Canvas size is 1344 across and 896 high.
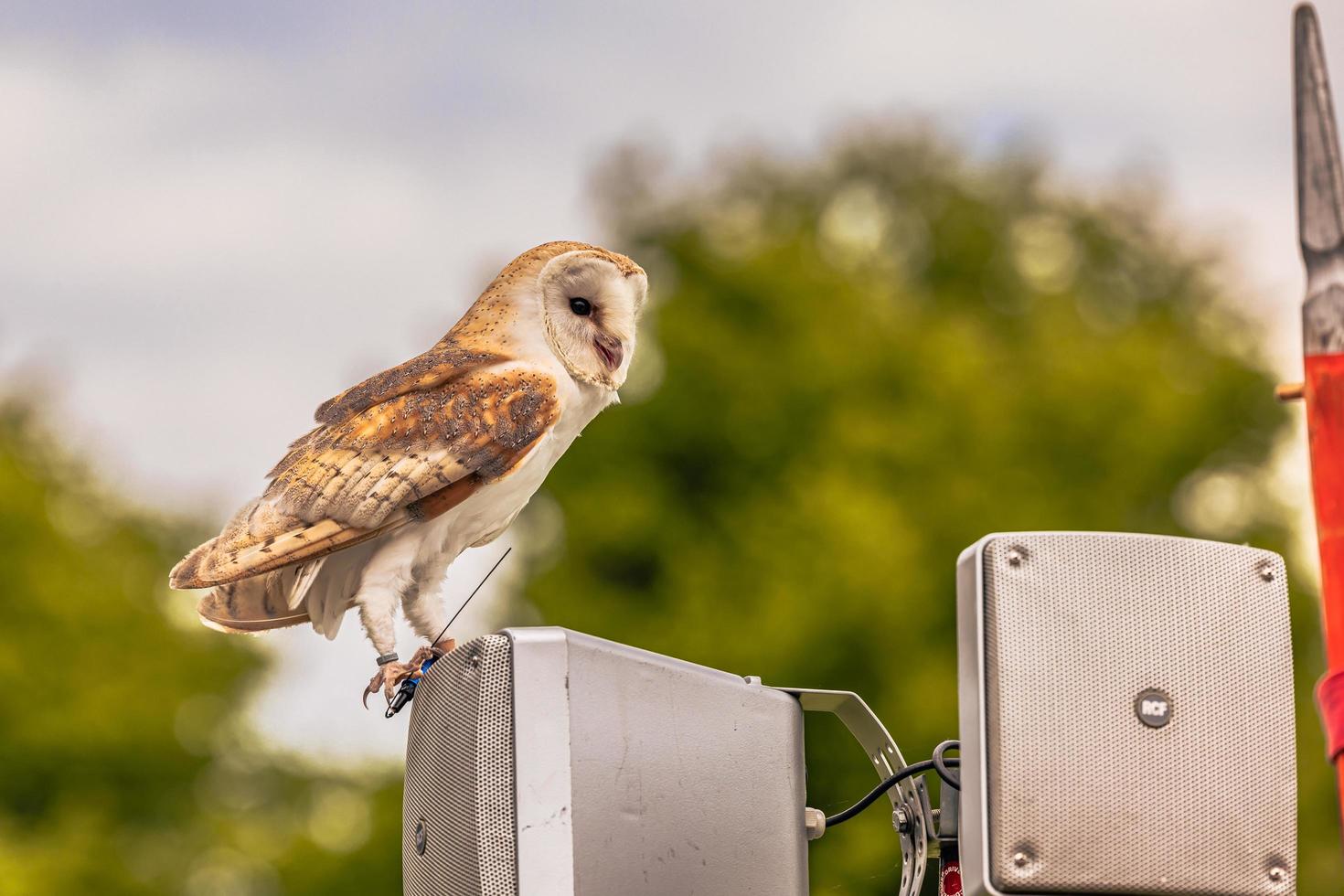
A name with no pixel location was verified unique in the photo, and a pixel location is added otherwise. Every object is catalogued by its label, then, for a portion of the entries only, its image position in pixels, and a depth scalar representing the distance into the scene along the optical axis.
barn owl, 5.46
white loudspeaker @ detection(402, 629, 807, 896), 4.37
